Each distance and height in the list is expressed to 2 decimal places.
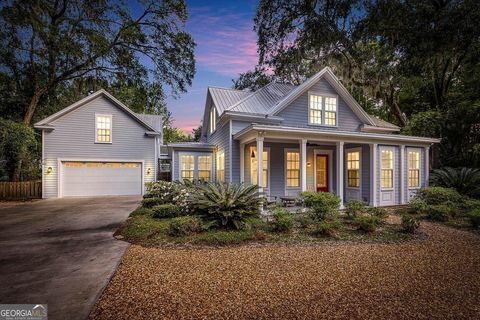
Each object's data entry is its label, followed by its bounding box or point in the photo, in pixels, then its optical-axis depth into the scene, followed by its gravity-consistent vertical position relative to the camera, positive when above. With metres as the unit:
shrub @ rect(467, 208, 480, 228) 6.74 -1.61
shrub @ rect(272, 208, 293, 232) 6.00 -1.58
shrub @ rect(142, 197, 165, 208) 9.25 -1.63
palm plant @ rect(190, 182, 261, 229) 6.21 -1.17
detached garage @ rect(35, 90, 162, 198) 13.02 +0.71
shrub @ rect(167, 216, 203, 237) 5.70 -1.64
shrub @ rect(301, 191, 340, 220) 6.98 -1.29
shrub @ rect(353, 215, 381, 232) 6.14 -1.64
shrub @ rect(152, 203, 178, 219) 7.50 -1.63
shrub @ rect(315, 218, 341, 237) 5.89 -1.72
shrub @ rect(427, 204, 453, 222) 7.74 -1.68
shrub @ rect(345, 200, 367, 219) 7.37 -1.46
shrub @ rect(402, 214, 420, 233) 6.21 -1.68
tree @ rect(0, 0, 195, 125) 14.13 +7.98
